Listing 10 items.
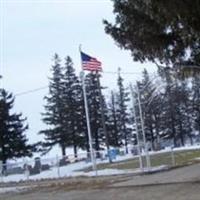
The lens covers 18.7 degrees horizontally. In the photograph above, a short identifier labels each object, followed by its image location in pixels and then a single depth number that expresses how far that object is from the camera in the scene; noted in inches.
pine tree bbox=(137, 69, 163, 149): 3734.3
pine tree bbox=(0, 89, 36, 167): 2593.5
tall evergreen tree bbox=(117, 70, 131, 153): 3840.6
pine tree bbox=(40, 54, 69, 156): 3181.6
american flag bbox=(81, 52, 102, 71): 1701.5
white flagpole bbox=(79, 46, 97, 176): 1462.8
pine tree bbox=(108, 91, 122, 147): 3567.9
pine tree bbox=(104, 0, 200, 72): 642.2
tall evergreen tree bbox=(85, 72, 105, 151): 3299.7
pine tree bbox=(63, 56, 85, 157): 3157.0
